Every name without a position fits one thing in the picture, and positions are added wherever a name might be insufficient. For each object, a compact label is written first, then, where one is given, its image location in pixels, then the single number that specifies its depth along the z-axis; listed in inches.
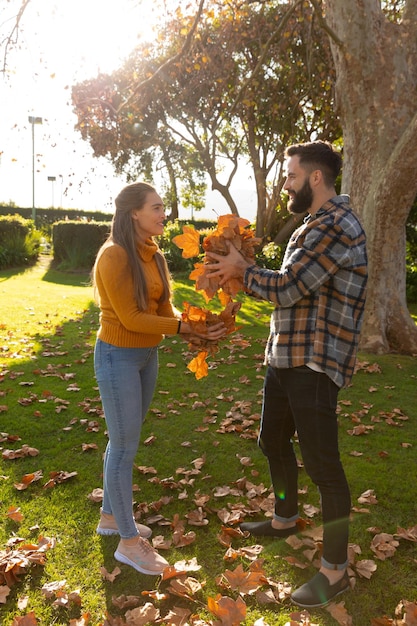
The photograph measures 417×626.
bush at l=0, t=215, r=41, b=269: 731.7
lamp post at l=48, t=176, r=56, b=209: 1647.8
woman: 117.3
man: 107.0
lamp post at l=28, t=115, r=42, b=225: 425.6
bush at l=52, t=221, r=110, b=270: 744.3
